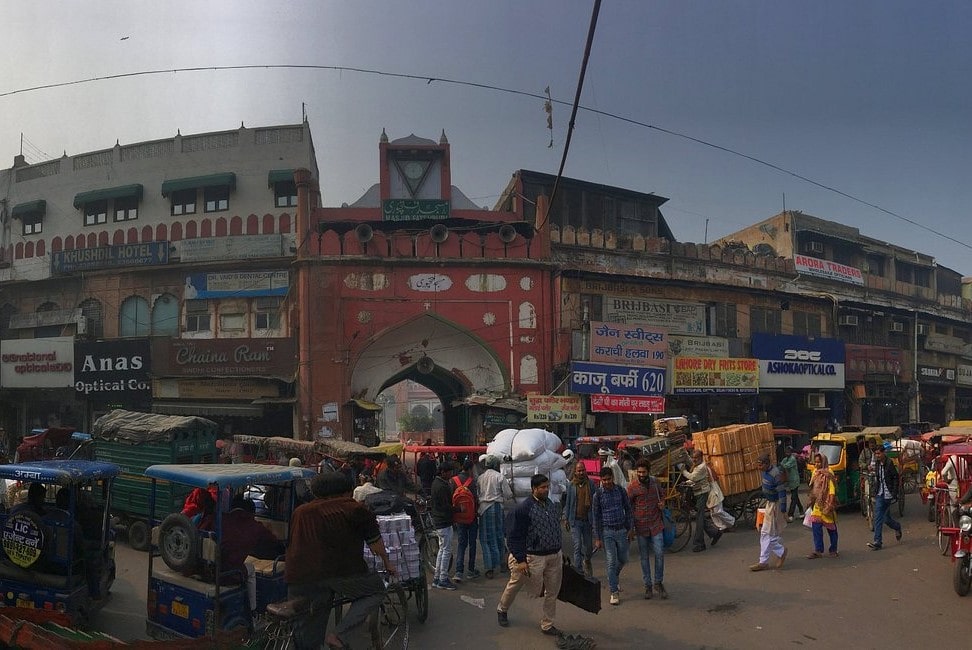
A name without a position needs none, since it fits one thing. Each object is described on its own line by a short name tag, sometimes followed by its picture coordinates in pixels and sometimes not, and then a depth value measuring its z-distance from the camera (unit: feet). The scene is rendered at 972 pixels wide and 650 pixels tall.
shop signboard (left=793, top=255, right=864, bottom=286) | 105.50
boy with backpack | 30.14
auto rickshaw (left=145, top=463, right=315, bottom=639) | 19.54
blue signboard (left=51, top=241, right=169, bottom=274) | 83.10
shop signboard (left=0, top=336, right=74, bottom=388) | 80.69
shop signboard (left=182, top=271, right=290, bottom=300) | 78.69
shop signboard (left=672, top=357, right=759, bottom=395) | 79.71
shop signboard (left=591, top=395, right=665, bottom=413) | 74.08
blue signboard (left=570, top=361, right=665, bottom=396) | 73.31
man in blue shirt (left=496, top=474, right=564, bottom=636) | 21.47
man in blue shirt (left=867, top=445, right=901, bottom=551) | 33.76
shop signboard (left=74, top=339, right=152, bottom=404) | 77.25
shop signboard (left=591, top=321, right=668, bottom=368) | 75.25
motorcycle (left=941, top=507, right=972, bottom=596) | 24.21
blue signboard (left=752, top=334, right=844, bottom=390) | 86.63
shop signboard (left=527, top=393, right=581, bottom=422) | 69.41
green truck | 38.68
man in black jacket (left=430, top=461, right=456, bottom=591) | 29.17
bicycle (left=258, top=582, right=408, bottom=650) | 16.56
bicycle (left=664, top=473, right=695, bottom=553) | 36.16
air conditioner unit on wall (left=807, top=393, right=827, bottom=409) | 91.61
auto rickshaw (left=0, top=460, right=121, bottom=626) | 21.48
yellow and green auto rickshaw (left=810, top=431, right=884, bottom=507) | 45.39
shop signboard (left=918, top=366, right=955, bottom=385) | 107.65
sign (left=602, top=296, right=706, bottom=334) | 78.54
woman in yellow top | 31.33
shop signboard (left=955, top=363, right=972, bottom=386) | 115.34
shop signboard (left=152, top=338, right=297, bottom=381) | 74.23
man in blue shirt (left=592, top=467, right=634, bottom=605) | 25.79
